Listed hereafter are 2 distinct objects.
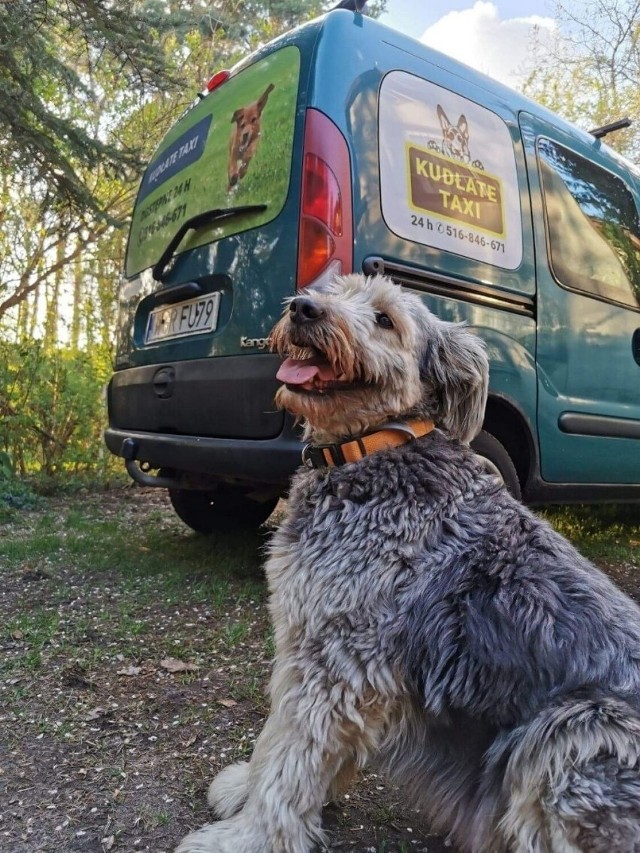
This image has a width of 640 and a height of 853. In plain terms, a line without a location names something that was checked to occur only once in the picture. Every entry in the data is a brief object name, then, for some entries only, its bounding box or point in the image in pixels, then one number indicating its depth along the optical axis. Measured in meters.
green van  3.00
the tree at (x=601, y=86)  16.38
